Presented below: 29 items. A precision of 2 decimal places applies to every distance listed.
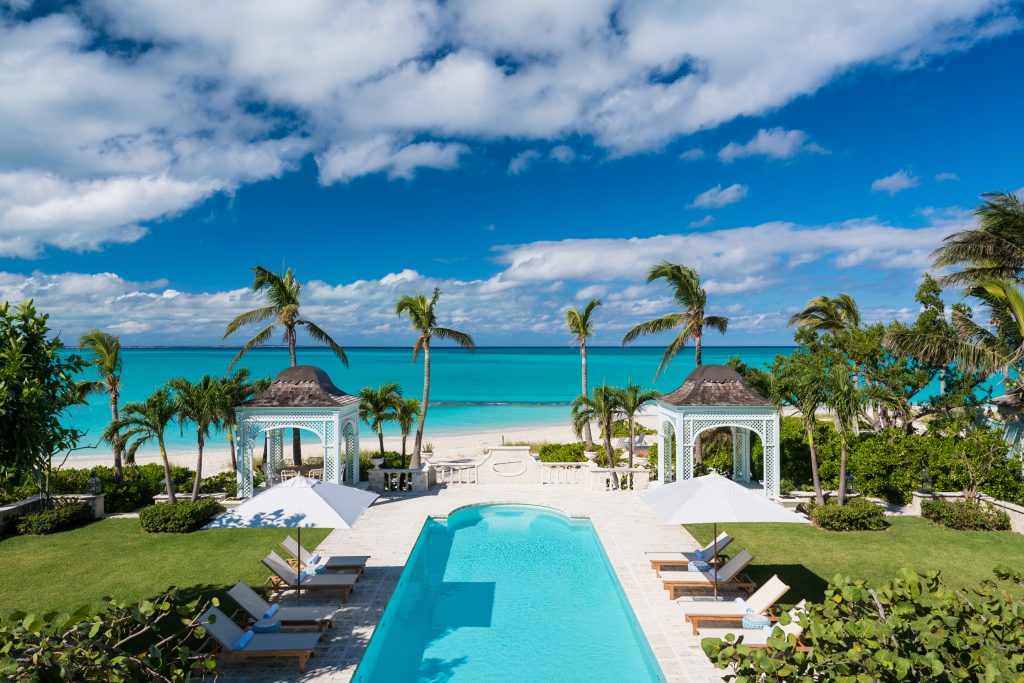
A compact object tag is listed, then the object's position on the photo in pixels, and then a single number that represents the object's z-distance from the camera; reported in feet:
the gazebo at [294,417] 60.44
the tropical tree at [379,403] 69.10
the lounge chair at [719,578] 35.06
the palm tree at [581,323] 90.43
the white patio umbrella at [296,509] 31.65
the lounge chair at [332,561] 38.60
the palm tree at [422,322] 71.97
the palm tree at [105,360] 57.98
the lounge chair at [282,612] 30.27
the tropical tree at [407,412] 71.15
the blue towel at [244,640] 27.37
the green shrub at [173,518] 49.62
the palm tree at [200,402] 54.85
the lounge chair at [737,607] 30.17
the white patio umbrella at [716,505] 32.22
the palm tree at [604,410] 68.90
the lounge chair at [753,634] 27.71
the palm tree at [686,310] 73.00
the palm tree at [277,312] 69.92
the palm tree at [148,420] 53.62
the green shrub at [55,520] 49.47
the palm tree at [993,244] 55.47
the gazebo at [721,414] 60.23
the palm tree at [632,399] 67.87
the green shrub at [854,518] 49.42
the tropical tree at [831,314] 99.18
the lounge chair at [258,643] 26.89
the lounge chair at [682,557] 38.78
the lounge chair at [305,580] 35.38
